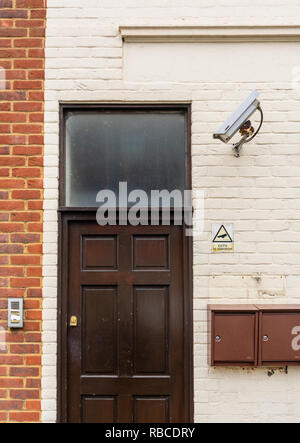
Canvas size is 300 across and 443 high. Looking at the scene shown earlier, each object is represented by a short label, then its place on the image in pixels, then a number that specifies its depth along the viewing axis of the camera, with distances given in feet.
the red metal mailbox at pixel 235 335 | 11.97
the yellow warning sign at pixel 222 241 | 12.80
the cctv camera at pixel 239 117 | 11.57
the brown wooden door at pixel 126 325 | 12.74
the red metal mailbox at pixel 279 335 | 12.00
